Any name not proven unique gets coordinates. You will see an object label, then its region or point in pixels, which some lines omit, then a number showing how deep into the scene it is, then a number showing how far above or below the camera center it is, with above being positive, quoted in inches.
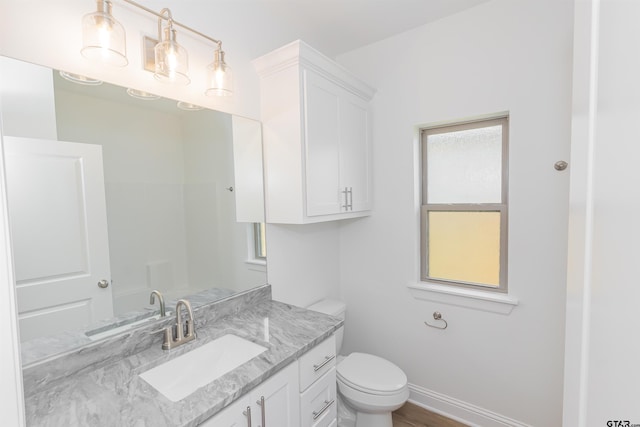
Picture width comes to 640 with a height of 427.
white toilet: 63.2 -43.6
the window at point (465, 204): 72.4 -2.3
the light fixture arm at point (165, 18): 45.2 +31.8
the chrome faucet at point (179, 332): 48.8 -23.4
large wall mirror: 38.7 +0.2
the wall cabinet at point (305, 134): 62.3 +15.5
